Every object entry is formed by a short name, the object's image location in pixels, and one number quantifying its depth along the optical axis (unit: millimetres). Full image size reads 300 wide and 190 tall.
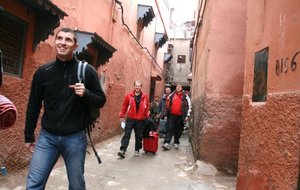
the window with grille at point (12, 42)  3994
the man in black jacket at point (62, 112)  2439
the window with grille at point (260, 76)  2945
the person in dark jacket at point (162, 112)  7975
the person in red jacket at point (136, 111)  6278
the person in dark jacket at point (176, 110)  7276
